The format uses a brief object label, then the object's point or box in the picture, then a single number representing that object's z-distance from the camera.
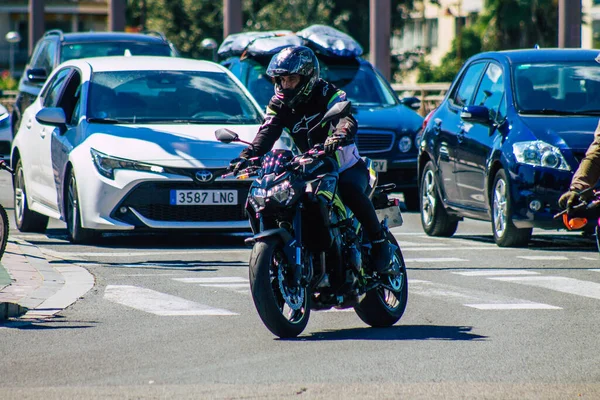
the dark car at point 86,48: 39.40
